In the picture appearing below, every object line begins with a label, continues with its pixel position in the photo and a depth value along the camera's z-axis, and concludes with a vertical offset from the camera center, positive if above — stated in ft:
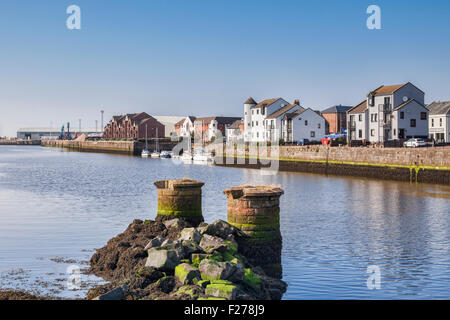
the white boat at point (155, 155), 468.87 -4.62
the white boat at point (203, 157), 358.84 -5.12
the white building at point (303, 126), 388.57 +16.31
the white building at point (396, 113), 309.83 +20.23
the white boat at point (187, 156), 384.23 -4.71
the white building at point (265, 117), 403.13 +24.45
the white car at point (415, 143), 245.45 +2.14
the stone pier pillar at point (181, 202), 68.69 -6.64
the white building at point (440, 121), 364.79 +17.85
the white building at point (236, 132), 488.02 +16.42
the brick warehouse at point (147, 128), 615.16 +24.61
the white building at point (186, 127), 593.01 +25.23
